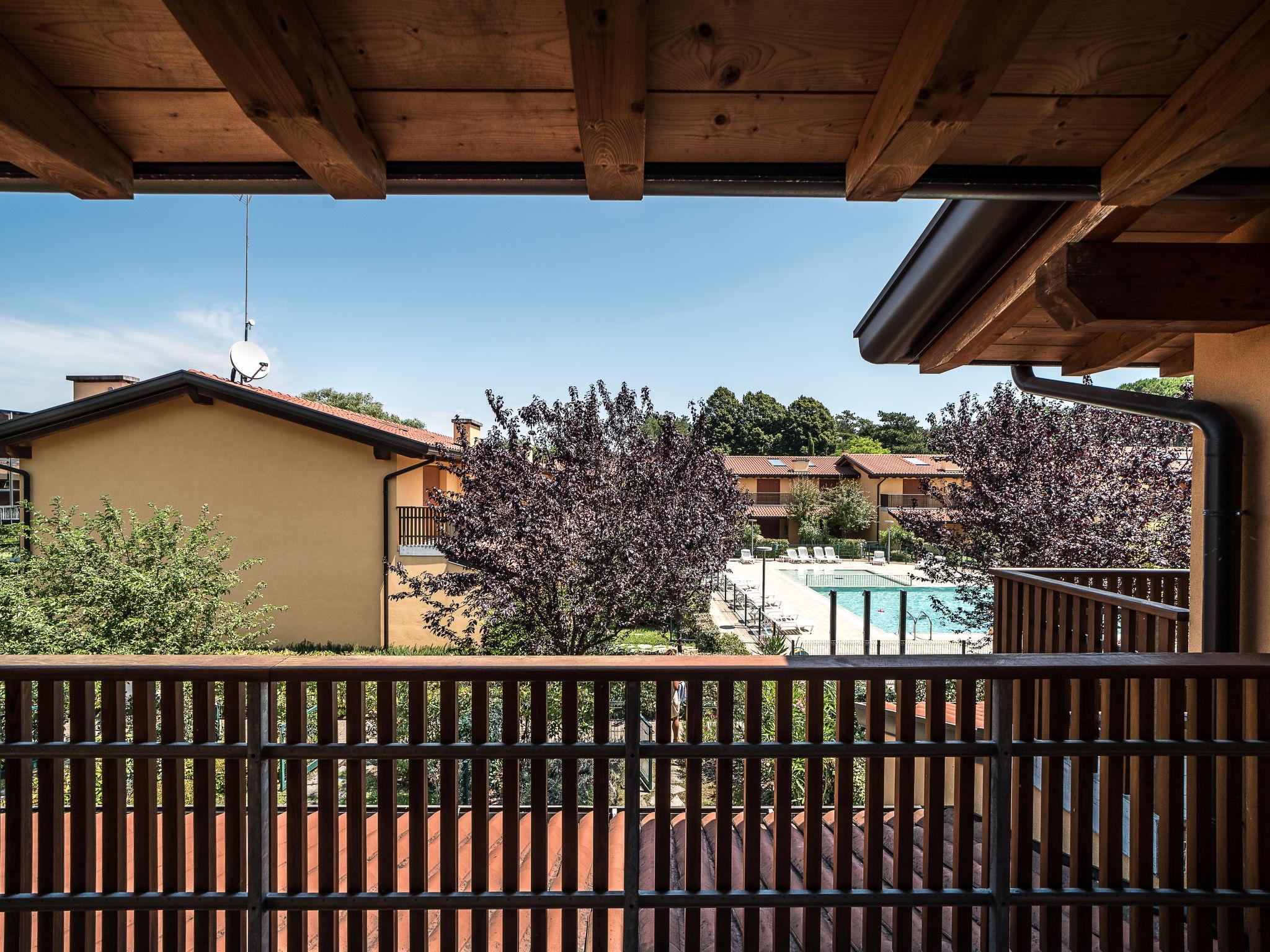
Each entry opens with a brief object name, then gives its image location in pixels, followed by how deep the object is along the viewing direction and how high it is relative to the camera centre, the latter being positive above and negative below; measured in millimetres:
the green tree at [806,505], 27922 -1390
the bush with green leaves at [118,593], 6059 -1378
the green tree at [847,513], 27828 -1747
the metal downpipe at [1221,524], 2377 -189
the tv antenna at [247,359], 11531 +2240
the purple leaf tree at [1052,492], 7844 -216
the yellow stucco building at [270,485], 10711 -253
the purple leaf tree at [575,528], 7254 -695
